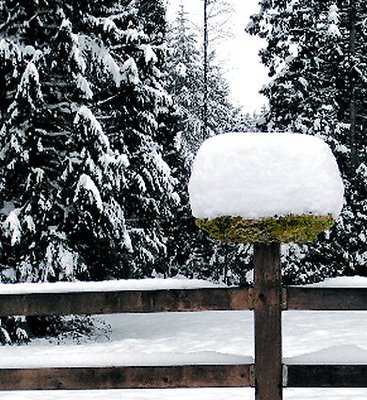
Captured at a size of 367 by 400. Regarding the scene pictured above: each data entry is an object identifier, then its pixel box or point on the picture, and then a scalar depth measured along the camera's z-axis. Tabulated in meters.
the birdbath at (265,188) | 3.29
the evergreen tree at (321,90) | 17.56
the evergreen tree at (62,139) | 11.97
